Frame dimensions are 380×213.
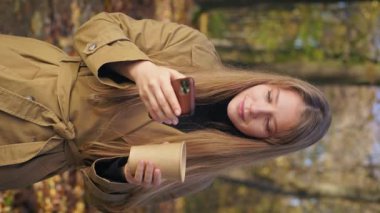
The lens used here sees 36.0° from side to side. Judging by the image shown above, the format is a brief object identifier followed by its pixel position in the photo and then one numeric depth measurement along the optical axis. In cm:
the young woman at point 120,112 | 207
